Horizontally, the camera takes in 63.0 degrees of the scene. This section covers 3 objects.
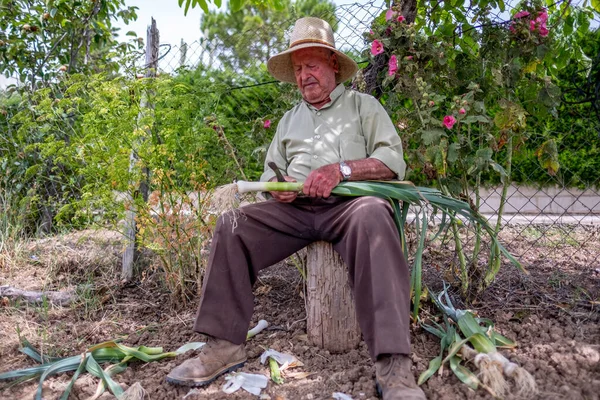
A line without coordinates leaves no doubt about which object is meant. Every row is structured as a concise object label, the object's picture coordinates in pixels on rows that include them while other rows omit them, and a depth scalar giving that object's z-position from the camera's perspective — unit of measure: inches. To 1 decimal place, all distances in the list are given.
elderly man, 73.3
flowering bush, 93.5
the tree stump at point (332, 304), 87.5
